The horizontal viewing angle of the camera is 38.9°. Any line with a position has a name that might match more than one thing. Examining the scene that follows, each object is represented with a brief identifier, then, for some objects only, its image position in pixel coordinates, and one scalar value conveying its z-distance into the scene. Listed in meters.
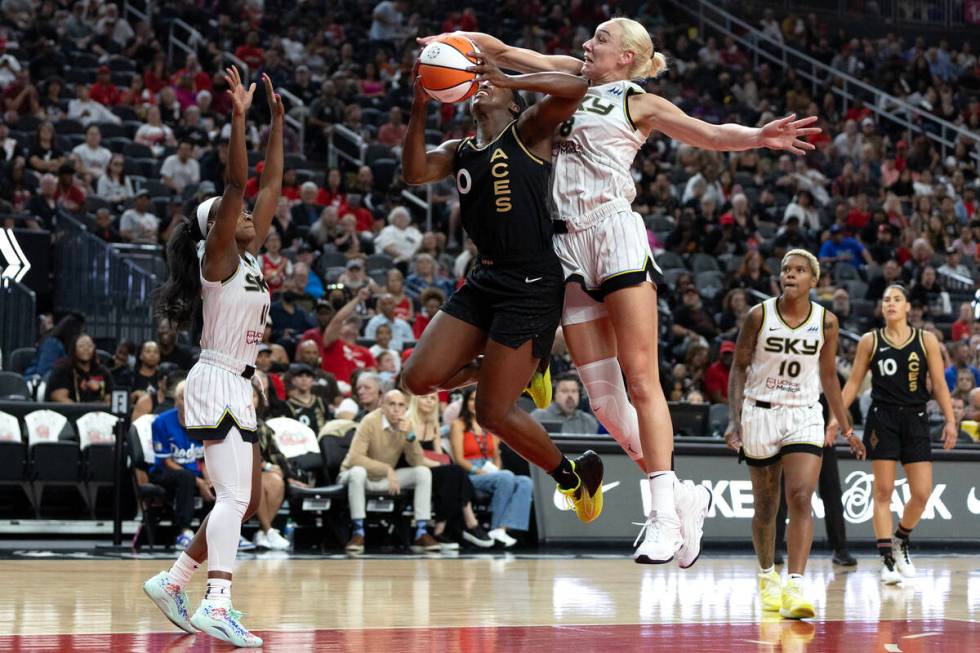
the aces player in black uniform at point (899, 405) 10.74
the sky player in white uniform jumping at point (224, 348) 6.41
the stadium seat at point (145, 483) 11.70
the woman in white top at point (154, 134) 17.58
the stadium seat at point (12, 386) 13.05
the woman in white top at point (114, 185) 16.42
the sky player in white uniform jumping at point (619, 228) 5.96
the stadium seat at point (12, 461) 12.24
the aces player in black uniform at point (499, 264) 6.05
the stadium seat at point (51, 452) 12.34
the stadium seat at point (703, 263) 18.69
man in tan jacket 12.20
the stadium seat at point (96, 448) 12.50
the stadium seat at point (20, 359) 14.02
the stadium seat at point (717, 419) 14.29
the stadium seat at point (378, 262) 16.64
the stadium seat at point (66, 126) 17.17
